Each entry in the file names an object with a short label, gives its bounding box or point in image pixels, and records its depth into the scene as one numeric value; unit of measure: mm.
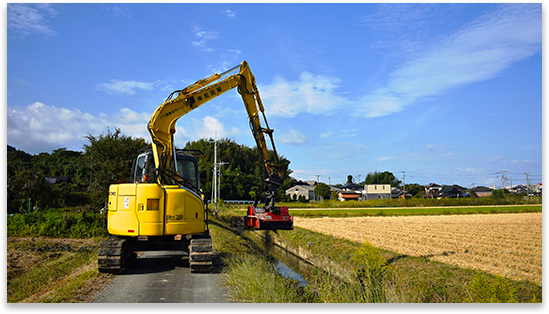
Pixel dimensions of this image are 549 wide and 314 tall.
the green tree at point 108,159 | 20828
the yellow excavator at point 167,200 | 9125
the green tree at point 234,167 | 64331
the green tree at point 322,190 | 82312
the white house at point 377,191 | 91688
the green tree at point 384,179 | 110938
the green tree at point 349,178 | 120481
